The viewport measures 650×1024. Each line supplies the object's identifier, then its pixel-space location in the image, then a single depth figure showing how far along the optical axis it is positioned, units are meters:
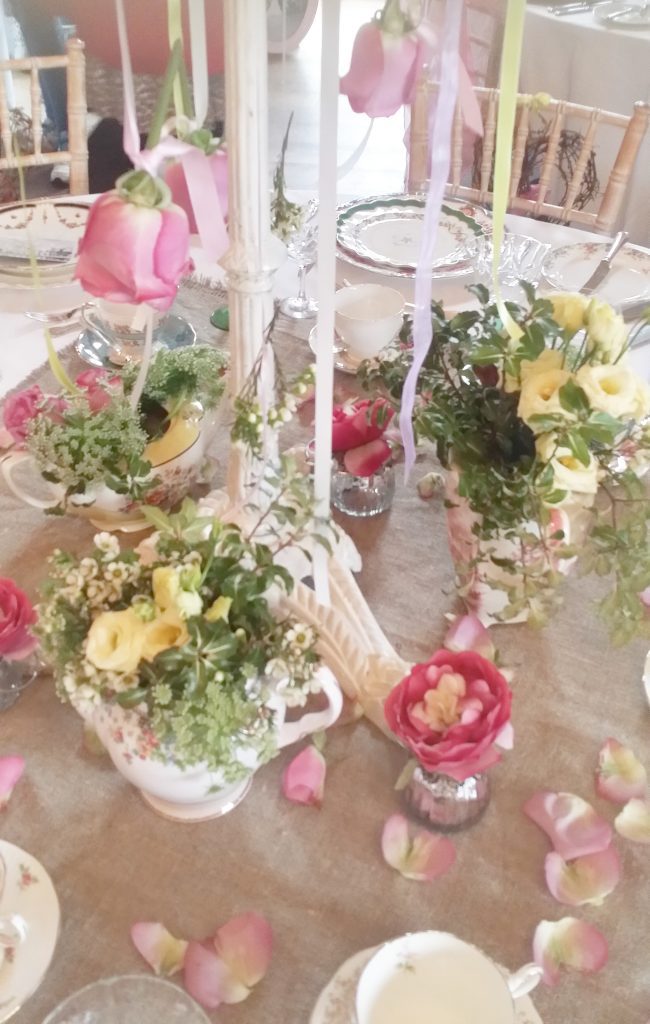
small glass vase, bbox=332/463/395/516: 0.89
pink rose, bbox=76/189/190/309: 0.47
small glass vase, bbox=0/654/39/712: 0.73
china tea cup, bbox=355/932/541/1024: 0.52
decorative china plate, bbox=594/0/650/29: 1.99
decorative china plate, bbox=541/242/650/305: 1.11
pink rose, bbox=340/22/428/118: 0.55
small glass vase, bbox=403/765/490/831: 0.64
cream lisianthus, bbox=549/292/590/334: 0.67
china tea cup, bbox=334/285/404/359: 0.98
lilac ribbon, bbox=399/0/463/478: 0.48
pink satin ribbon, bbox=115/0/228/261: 0.47
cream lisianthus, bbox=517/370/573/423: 0.63
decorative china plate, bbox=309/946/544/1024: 0.54
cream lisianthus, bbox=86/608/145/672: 0.55
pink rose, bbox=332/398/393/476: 0.86
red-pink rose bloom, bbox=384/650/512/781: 0.59
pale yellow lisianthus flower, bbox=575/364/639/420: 0.62
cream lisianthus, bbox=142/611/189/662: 0.56
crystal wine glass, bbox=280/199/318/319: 1.14
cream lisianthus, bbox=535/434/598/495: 0.64
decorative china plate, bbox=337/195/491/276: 1.15
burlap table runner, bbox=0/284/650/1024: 0.58
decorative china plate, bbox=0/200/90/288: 1.12
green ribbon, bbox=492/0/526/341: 0.45
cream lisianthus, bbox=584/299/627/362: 0.64
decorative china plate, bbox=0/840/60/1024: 0.55
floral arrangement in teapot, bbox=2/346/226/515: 0.79
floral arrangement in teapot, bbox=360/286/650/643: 0.63
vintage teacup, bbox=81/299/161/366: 1.05
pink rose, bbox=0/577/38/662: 0.70
